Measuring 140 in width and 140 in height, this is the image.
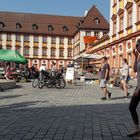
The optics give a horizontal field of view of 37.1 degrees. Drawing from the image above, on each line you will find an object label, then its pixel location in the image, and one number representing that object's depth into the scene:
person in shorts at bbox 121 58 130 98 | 8.72
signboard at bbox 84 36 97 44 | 40.97
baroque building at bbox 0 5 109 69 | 48.93
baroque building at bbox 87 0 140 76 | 19.01
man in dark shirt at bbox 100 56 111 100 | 8.04
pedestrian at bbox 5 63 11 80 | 15.96
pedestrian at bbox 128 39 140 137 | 3.72
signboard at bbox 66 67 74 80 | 15.09
